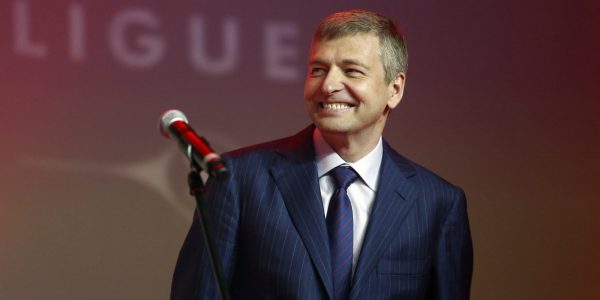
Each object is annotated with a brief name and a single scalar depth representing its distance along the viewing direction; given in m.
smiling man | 6.47
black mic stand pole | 6.08
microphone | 6.00
